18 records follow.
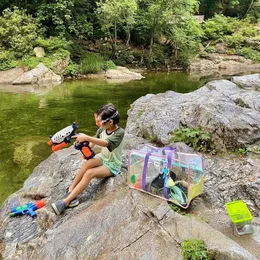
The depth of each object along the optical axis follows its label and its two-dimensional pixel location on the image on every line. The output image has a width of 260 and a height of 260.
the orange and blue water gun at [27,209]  4.12
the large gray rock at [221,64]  25.15
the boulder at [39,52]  20.22
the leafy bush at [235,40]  29.17
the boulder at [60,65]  20.12
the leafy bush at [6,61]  18.88
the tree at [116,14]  20.69
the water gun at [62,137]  3.68
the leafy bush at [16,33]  19.74
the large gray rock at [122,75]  20.58
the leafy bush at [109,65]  21.96
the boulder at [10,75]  18.12
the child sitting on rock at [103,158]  3.92
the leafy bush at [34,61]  19.22
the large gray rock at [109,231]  3.03
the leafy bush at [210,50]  28.61
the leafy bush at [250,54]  28.27
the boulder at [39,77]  17.98
